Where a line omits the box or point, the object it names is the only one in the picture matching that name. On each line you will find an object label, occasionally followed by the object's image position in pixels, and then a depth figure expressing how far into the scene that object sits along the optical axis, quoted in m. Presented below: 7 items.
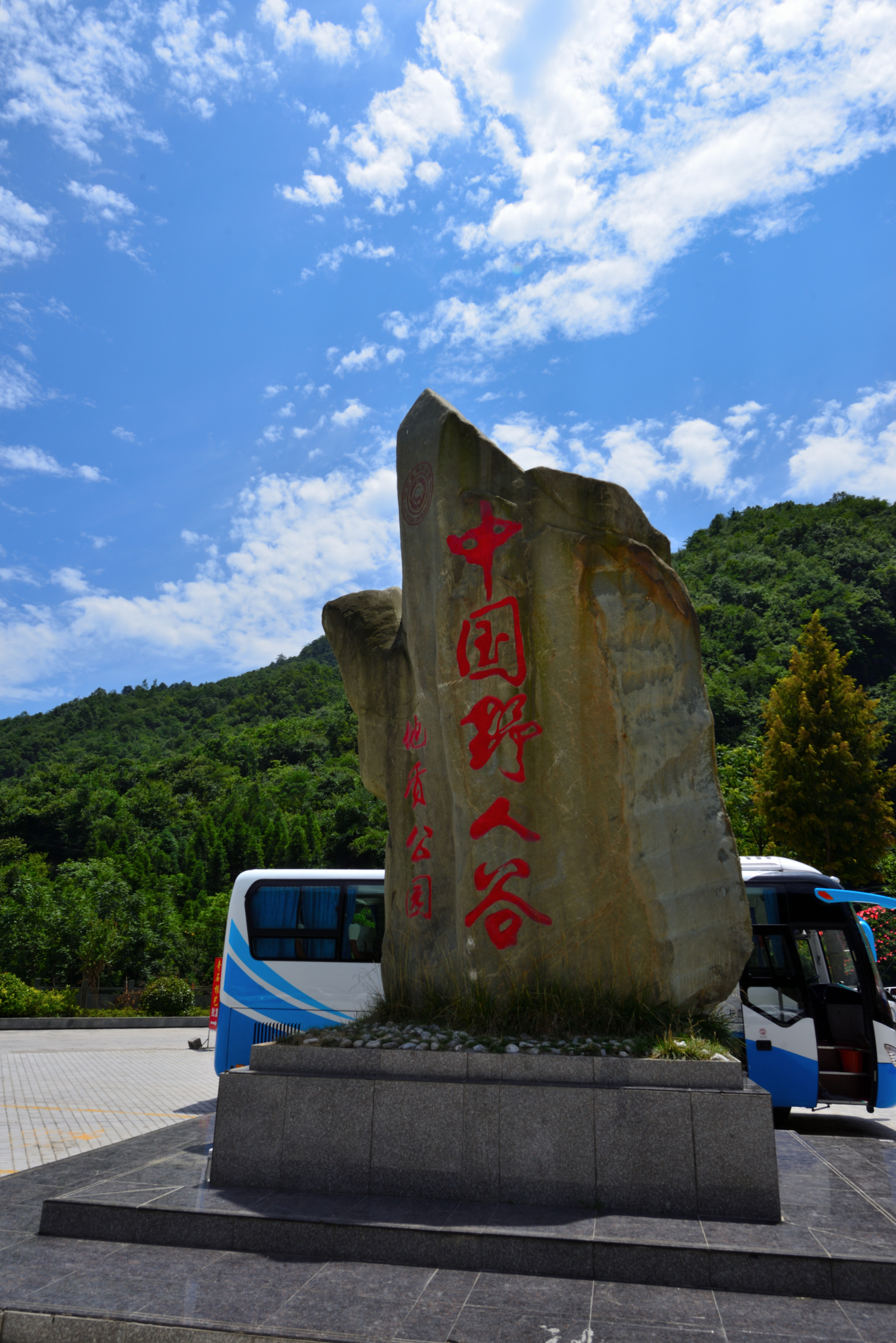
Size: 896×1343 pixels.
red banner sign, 14.57
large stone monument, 5.38
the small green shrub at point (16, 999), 20.38
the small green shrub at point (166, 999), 22.36
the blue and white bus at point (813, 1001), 8.80
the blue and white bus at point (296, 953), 10.52
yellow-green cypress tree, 20.39
